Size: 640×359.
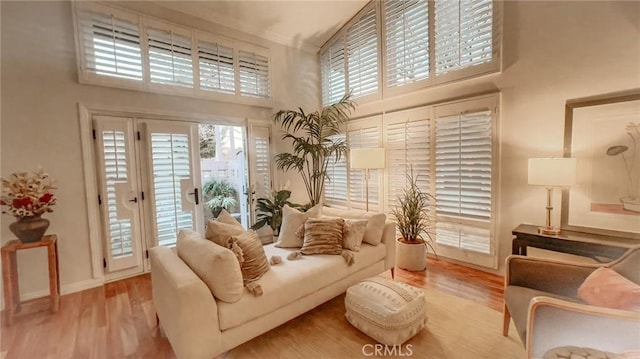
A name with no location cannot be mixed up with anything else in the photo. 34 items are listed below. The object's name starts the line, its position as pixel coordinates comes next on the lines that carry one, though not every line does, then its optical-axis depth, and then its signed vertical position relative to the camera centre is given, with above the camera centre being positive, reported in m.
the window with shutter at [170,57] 3.24 +1.42
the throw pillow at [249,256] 1.98 -0.66
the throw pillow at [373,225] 2.82 -0.62
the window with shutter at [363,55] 4.08 +1.74
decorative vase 2.40 -0.48
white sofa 1.57 -0.91
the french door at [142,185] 3.05 -0.16
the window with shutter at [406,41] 3.50 +1.68
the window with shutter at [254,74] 3.99 +1.44
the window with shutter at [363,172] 4.17 -0.09
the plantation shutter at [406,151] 3.57 +0.20
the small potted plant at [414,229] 3.26 -0.82
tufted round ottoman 1.88 -1.05
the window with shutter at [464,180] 3.08 -0.19
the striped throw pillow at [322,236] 2.56 -0.66
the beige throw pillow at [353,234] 2.66 -0.67
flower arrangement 2.36 -0.17
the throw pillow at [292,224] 2.79 -0.59
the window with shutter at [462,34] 2.97 +1.50
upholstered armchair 1.25 -0.80
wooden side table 2.32 -0.88
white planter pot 3.24 -1.10
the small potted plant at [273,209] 3.84 -0.60
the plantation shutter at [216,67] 3.62 +1.43
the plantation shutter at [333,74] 4.59 +1.63
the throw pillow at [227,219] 2.28 -0.42
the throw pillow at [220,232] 2.05 -0.48
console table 2.14 -0.69
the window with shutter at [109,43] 2.84 +1.43
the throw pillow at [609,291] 1.32 -0.68
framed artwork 2.24 -0.03
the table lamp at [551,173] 2.30 -0.10
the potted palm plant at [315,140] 4.06 +0.45
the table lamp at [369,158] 3.59 +0.11
